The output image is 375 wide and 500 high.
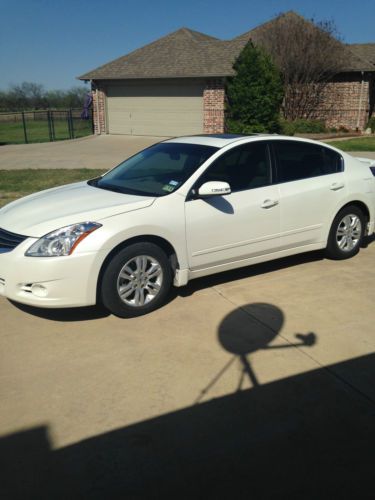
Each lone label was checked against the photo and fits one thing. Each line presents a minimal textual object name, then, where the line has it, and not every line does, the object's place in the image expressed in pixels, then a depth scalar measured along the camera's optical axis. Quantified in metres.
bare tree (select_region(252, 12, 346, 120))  23.36
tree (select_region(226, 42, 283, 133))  20.22
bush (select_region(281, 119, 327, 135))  22.54
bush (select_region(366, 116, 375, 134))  25.19
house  23.81
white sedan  4.08
